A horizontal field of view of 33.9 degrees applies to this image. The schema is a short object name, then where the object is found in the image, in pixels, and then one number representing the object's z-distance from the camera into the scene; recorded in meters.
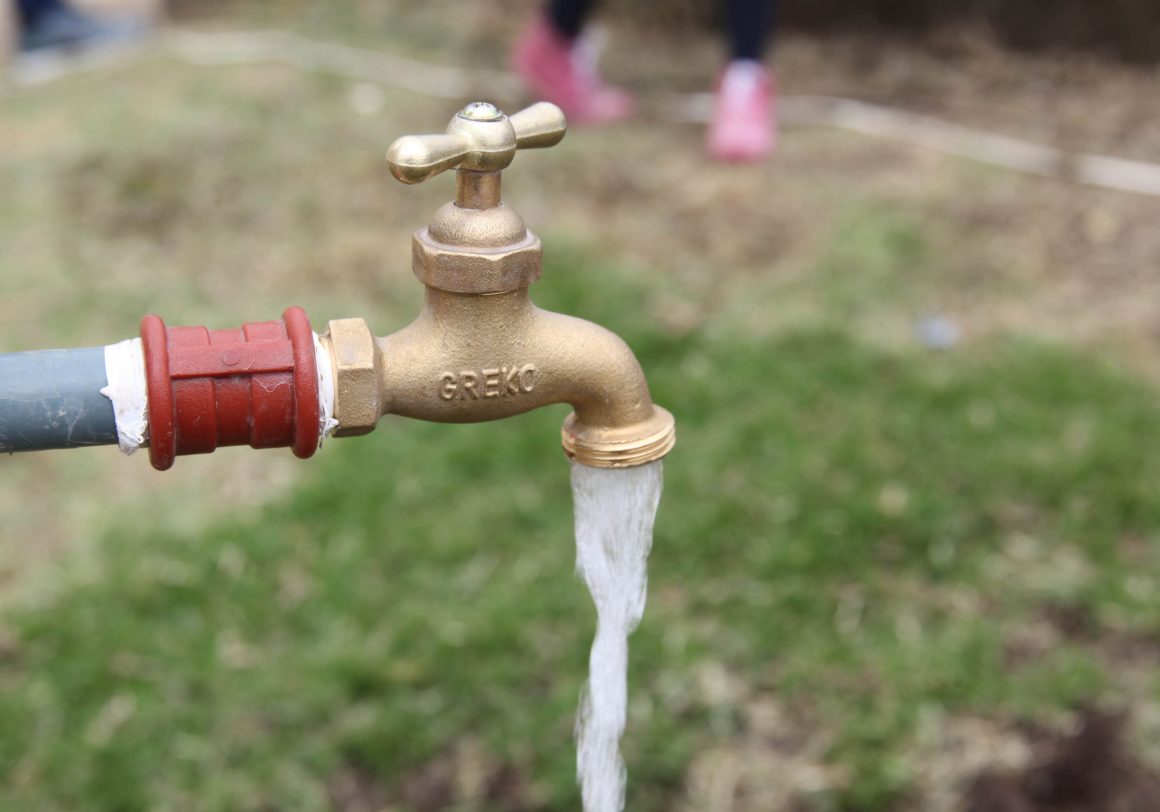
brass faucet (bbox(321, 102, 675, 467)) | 0.43
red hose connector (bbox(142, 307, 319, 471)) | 0.41
